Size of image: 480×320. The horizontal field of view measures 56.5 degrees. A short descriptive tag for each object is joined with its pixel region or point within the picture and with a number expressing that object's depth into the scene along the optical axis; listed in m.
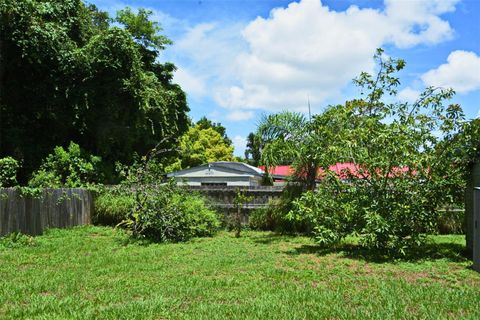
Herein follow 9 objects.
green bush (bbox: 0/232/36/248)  9.62
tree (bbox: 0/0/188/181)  16.50
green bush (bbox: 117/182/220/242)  10.91
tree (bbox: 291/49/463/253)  8.45
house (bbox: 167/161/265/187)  23.36
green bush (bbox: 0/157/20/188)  11.20
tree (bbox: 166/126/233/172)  40.04
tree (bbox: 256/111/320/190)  11.94
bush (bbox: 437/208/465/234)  12.20
